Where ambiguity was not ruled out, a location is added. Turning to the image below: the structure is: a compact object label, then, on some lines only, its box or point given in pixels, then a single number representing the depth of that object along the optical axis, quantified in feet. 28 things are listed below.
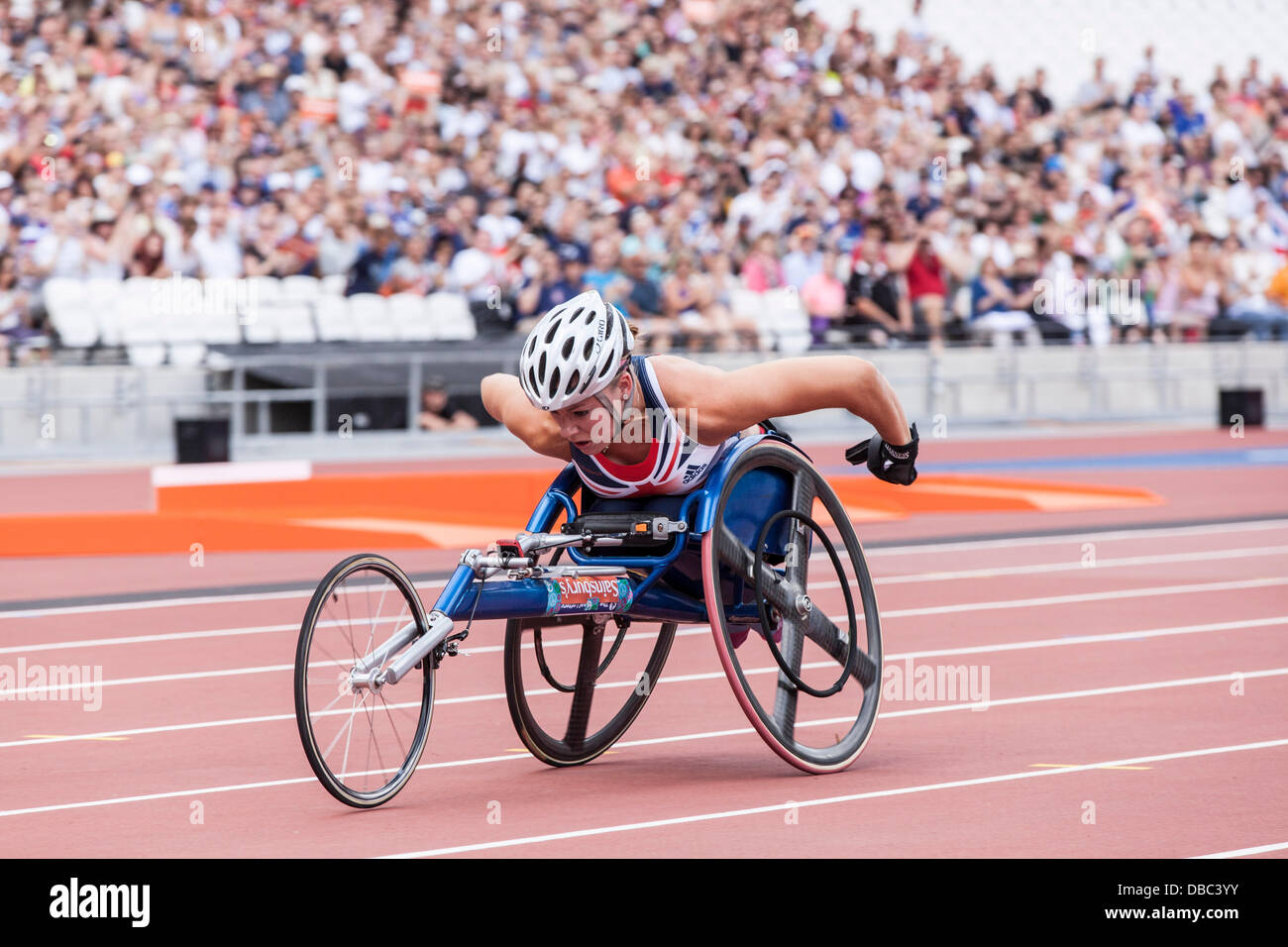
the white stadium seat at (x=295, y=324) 61.98
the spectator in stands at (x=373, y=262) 64.49
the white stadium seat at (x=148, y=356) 59.72
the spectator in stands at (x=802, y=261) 70.85
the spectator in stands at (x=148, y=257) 60.59
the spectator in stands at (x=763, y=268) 69.72
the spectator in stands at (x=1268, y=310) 78.12
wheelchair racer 21.09
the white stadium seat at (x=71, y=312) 59.26
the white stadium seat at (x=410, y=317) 63.77
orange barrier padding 44.96
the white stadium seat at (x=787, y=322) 66.28
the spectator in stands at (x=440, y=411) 63.62
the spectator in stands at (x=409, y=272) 64.90
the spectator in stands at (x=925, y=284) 71.46
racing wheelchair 20.57
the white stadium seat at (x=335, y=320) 62.54
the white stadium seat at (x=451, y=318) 64.18
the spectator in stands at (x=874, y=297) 69.10
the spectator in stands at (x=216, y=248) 61.26
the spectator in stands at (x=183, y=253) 60.90
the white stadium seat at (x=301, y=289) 62.54
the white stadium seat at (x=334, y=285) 63.41
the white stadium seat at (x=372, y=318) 63.21
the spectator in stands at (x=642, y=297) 66.08
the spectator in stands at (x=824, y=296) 69.41
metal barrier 59.11
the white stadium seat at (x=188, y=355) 60.23
